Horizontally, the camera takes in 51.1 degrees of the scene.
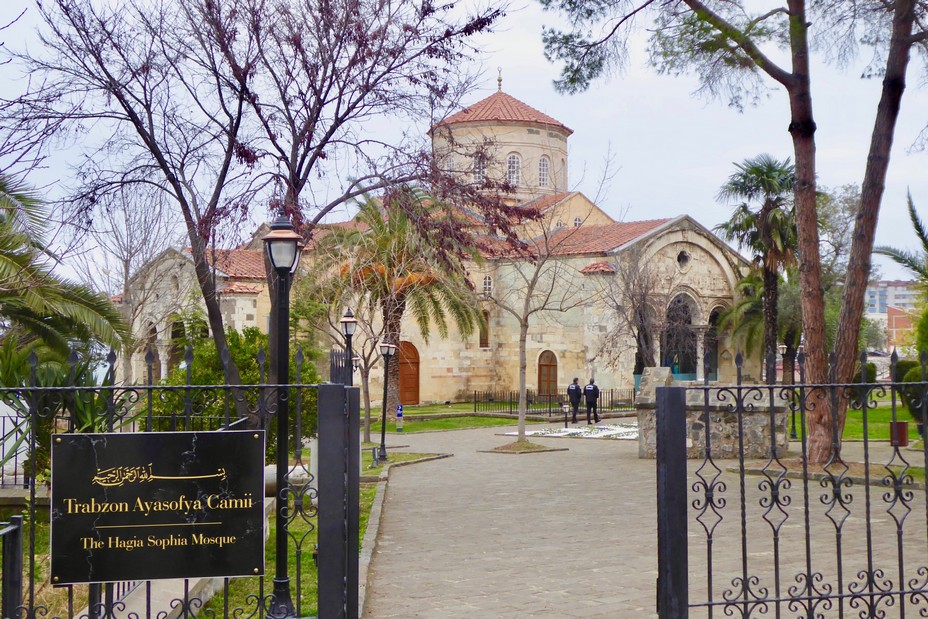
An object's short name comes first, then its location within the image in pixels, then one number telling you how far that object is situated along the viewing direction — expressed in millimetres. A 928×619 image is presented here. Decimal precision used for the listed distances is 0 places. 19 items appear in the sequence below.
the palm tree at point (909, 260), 22312
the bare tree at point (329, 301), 23094
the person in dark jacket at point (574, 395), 31016
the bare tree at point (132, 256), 28234
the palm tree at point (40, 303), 11434
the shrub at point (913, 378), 15128
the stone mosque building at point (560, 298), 36500
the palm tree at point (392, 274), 24859
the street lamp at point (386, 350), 20891
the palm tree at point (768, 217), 29516
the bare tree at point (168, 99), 12281
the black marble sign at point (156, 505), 4988
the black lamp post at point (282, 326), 6648
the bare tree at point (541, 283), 37688
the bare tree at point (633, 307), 35562
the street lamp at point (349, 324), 16545
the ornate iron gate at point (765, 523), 5293
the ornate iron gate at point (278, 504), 4953
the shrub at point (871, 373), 32081
